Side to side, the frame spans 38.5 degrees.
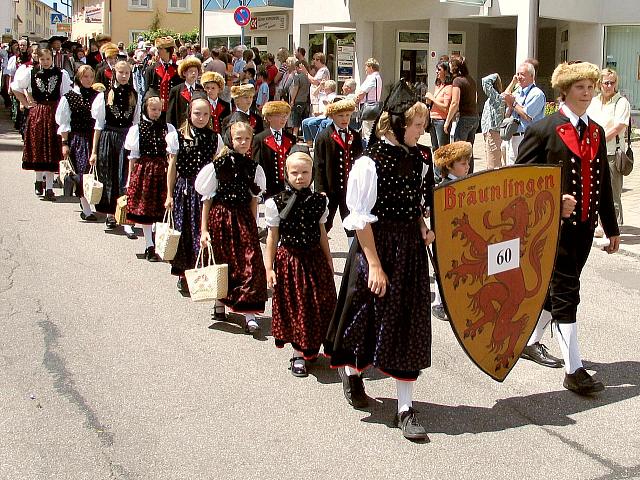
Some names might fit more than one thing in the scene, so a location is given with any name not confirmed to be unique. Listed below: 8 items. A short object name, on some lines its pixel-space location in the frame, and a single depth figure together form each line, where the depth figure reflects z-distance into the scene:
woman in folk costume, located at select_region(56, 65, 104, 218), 11.05
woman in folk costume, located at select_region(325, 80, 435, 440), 4.85
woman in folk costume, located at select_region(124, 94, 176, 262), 9.08
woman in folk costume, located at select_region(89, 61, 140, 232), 10.20
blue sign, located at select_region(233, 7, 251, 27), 20.28
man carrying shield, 5.56
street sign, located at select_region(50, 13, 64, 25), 62.75
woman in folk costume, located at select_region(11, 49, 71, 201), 12.26
